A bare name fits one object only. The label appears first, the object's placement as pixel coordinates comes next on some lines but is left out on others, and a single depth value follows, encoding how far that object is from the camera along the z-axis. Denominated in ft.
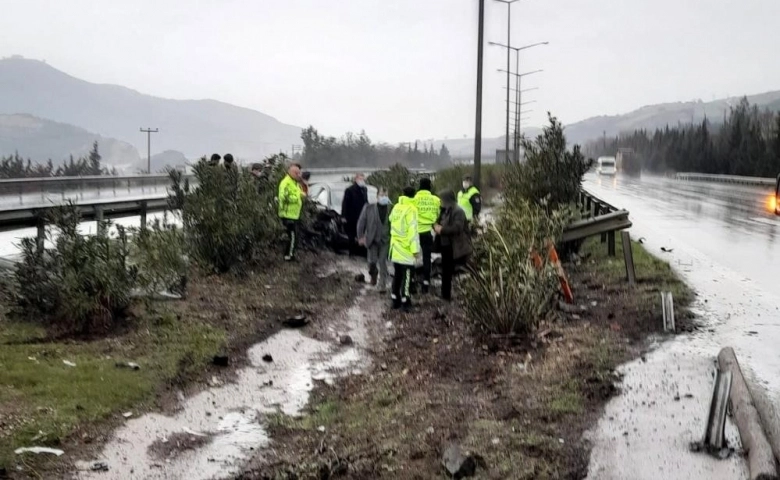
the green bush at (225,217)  42.78
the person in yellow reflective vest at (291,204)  49.03
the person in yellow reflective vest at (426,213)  42.14
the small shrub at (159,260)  35.25
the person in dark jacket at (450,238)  40.55
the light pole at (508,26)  153.31
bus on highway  278.15
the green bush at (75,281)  29.48
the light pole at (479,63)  72.69
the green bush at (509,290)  27.84
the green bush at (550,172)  51.29
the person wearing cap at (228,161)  49.47
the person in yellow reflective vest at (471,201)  58.65
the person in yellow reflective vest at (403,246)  38.86
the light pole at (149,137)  280.92
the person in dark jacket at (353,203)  52.29
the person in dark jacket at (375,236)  44.14
